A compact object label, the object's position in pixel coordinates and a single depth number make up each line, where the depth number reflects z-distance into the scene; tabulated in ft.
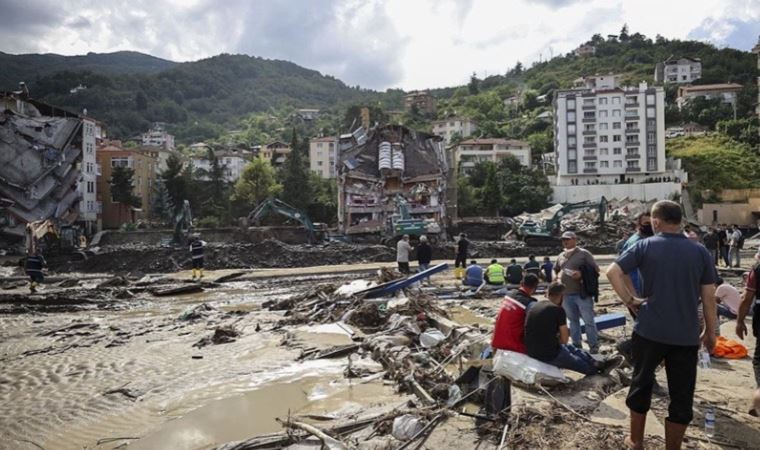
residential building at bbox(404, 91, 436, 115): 426.92
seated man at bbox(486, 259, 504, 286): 51.75
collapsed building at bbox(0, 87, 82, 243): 156.04
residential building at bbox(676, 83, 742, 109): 299.17
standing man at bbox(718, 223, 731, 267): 71.00
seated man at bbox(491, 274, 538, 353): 18.19
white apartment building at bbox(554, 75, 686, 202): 241.76
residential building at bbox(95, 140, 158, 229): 200.85
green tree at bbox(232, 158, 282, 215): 199.41
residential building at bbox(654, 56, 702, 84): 376.89
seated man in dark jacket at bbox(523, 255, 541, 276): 47.80
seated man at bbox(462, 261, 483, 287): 53.52
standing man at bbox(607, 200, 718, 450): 12.77
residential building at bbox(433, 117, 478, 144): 337.31
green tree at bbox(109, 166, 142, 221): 187.01
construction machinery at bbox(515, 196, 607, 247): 130.11
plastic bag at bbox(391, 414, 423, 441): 16.31
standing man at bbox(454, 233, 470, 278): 64.26
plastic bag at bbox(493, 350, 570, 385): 17.63
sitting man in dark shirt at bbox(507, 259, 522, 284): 49.20
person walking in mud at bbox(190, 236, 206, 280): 75.82
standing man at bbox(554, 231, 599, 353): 24.00
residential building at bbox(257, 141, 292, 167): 298.47
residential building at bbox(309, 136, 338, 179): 311.27
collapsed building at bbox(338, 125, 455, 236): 158.81
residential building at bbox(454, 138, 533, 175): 257.96
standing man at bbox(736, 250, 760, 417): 17.13
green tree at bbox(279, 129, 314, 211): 194.18
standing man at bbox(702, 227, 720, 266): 71.46
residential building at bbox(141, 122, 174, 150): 380.37
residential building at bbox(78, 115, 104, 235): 178.81
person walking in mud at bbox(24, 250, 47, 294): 68.03
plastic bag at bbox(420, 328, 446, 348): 28.30
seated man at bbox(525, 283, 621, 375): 17.76
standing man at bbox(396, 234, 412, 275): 60.03
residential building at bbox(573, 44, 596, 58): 532.32
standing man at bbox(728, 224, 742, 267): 70.33
